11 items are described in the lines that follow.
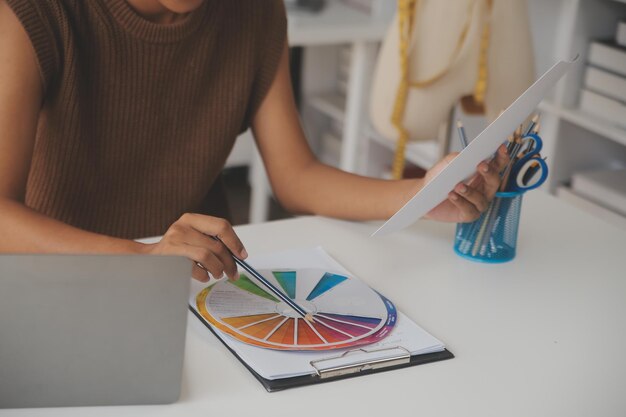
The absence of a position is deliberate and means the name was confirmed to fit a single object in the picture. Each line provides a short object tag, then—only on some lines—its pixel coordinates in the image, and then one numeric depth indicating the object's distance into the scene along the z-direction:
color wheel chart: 0.99
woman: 1.20
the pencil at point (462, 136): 1.27
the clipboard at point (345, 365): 0.92
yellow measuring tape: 2.02
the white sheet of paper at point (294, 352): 0.93
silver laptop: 0.80
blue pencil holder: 1.25
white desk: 0.91
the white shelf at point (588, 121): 2.27
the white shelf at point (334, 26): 2.54
